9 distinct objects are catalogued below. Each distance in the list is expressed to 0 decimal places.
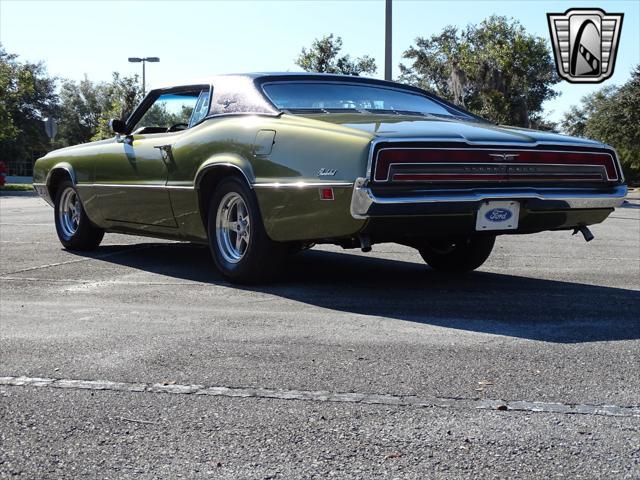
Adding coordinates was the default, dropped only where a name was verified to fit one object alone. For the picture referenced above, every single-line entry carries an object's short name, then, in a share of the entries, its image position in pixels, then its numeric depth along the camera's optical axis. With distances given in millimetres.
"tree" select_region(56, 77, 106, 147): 81062
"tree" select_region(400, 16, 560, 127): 39719
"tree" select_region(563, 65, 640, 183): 46969
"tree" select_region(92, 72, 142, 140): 49281
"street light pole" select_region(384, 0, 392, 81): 19516
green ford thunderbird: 5281
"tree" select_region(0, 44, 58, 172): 57906
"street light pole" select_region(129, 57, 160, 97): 49062
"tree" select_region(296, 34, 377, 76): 35750
